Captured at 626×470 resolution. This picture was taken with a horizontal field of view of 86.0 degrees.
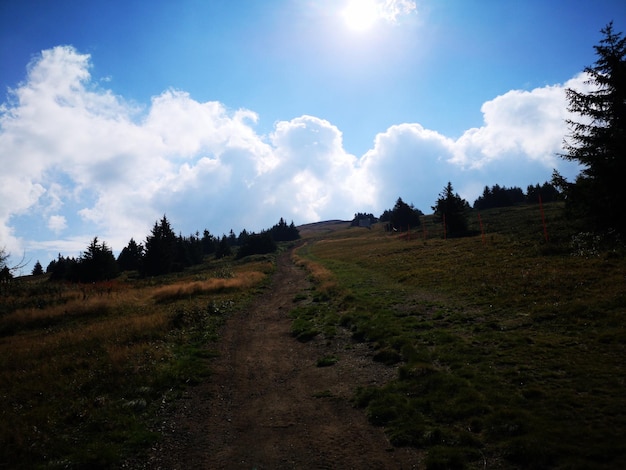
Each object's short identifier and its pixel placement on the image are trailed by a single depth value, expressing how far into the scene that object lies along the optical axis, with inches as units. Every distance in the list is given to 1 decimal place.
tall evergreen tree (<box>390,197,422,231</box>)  3779.5
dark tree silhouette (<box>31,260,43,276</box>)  4909.5
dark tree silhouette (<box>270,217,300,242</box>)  5679.1
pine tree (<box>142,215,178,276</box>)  2679.6
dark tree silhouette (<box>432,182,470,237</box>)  2333.0
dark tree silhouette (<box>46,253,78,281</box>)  2583.4
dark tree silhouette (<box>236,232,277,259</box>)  3549.5
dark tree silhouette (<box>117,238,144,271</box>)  3779.5
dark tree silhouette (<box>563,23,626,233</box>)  845.8
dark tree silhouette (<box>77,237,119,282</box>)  2472.9
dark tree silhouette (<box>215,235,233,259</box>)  3909.9
